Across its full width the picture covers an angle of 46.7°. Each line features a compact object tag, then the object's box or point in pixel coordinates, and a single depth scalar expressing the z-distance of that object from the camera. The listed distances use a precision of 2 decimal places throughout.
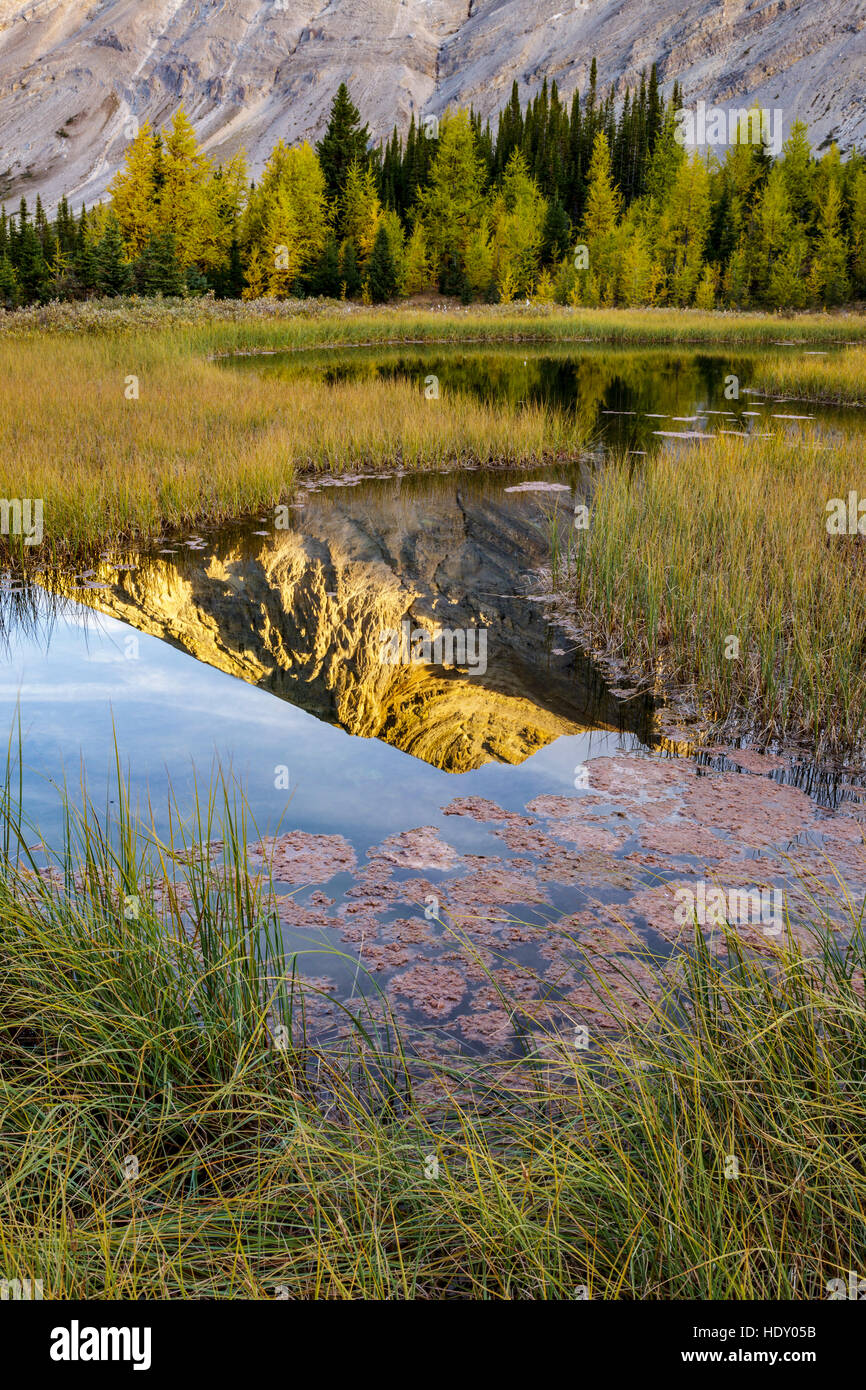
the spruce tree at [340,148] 59.22
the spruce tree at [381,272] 51.28
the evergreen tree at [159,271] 38.09
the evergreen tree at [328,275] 51.69
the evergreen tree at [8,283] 45.27
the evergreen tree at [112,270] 37.66
